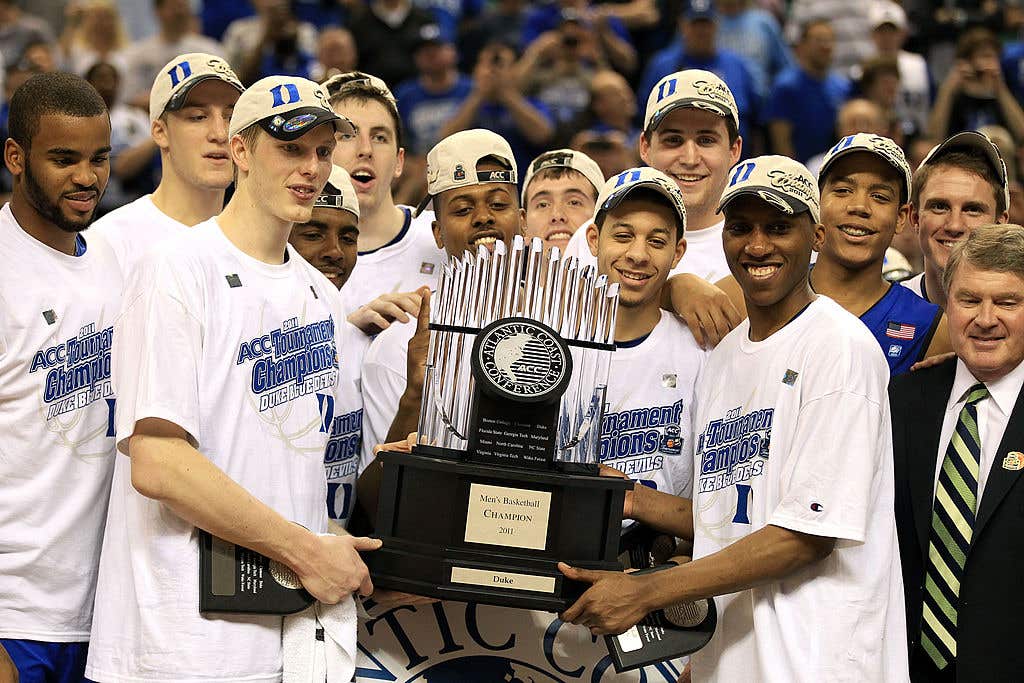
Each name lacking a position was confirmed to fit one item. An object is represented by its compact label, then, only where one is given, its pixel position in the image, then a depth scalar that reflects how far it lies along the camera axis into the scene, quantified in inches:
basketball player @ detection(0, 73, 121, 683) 169.0
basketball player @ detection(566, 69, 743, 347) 211.6
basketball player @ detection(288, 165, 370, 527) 189.8
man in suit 162.1
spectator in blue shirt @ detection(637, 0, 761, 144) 422.6
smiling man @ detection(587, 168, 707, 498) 180.1
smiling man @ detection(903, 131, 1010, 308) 198.7
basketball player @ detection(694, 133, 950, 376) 187.8
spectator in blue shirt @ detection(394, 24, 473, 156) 416.2
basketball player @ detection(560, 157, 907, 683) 154.6
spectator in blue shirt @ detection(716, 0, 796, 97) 462.6
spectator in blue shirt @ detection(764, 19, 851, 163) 435.5
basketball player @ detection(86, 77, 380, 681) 151.9
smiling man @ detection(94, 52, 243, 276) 204.2
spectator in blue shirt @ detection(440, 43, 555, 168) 400.2
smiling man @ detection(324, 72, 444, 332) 223.8
